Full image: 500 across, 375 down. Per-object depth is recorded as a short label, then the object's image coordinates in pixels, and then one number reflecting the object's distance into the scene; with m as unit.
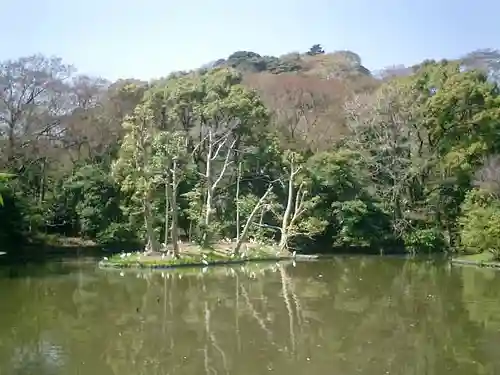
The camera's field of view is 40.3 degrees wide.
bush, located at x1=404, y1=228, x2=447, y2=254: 28.35
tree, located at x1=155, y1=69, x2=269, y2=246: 27.70
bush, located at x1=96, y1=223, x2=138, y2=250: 26.72
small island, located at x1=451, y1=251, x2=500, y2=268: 22.34
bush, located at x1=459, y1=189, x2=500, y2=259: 22.34
